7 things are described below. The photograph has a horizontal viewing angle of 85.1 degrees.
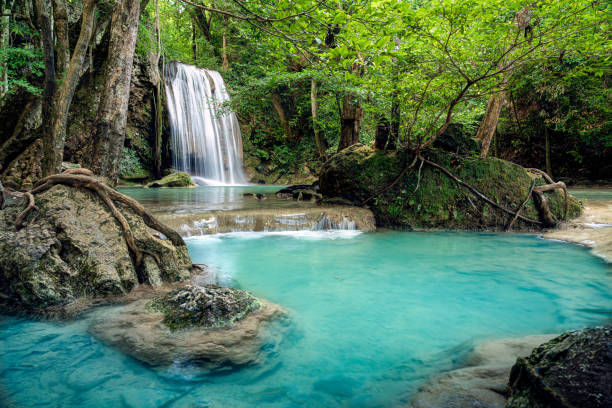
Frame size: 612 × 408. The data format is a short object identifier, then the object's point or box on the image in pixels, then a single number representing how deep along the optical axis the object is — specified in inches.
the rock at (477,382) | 67.6
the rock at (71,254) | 117.6
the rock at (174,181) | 627.8
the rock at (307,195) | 381.7
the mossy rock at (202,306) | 104.0
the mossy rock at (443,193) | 288.8
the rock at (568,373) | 49.6
